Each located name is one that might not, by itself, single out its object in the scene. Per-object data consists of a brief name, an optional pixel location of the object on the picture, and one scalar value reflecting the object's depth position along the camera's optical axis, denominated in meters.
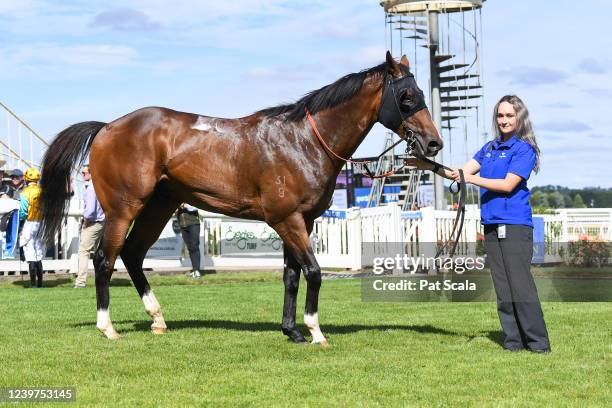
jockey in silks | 14.69
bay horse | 7.48
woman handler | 6.95
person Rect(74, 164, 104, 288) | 14.59
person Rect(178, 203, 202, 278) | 17.22
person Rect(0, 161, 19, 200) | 17.71
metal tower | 28.42
